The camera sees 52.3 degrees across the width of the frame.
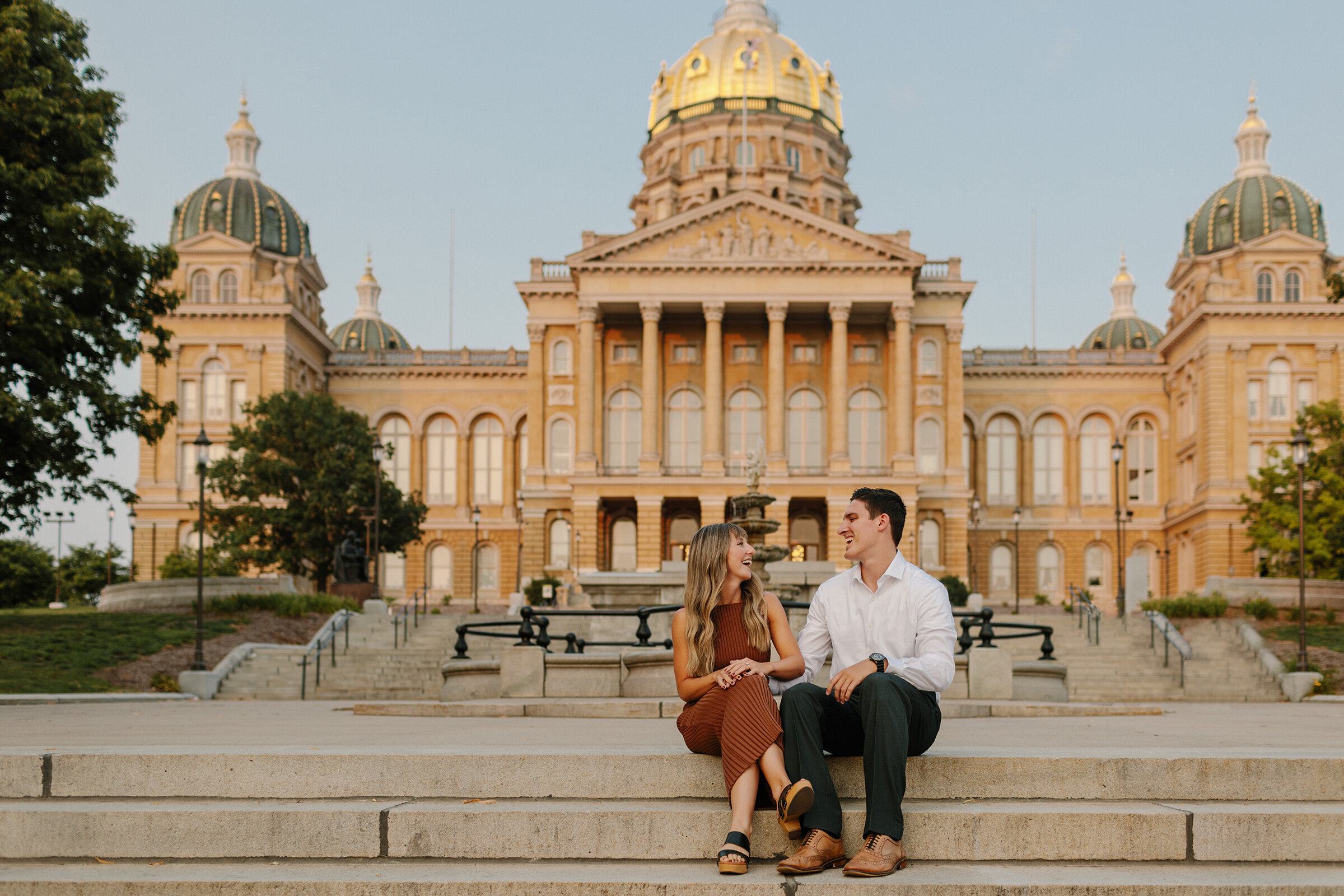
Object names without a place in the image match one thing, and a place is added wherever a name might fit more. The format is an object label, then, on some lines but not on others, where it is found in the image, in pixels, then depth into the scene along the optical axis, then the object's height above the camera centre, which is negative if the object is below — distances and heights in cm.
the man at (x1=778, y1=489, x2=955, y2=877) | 645 -75
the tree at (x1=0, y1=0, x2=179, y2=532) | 2402 +496
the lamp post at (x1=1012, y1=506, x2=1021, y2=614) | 5527 -136
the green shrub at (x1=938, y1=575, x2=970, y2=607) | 4759 -208
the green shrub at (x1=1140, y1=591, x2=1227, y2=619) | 3750 -205
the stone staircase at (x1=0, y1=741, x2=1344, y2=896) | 635 -145
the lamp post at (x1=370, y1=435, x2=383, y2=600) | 3884 +177
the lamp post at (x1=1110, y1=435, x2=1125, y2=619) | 4594 -81
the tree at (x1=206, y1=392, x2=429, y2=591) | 5028 +181
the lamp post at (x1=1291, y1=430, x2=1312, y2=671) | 2889 +1
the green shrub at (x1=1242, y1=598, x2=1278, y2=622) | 3703 -207
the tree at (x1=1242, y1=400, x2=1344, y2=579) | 4316 +91
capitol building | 6209 +712
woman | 678 -68
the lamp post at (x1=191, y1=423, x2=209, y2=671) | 2727 -39
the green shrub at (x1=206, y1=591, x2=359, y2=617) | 3672 -193
